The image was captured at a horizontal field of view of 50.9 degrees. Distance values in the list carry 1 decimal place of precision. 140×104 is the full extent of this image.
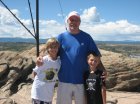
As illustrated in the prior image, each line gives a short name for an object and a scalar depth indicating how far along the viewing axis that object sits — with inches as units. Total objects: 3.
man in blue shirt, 94.7
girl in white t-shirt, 94.1
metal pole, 157.8
